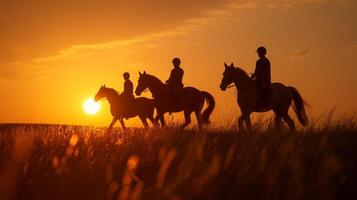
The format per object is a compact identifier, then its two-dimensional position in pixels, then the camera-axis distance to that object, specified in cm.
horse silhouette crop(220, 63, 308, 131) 1700
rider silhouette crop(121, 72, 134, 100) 2172
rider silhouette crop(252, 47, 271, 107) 1652
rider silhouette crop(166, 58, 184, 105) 1868
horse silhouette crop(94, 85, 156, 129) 2278
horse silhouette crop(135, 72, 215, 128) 1991
